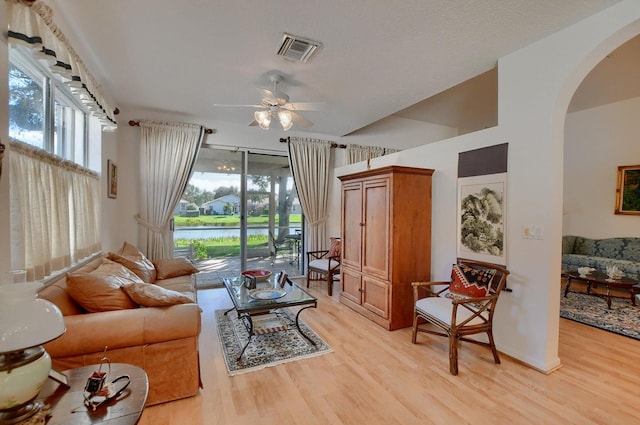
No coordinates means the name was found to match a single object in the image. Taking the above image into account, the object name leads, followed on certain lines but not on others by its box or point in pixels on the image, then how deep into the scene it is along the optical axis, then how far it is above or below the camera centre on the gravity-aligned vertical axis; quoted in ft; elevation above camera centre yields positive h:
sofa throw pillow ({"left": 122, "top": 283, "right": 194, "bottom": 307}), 6.63 -2.08
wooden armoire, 10.37 -1.16
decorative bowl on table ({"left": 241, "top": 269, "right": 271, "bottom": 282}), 10.78 -2.51
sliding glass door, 15.88 -0.30
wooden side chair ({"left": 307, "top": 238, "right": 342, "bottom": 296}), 14.61 -2.94
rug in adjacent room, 10.44 -4.19
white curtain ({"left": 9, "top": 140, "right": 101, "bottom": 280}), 5.70 -0.10
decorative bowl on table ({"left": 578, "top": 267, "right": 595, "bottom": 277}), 13.52 -2.84
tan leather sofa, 5.68 -2.80
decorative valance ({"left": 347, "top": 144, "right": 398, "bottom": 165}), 18.30 +3.81
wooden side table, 3.34 -2.49
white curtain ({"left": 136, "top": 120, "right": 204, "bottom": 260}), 14.30 +1.58
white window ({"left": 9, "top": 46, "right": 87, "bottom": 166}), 6.46 +2.67
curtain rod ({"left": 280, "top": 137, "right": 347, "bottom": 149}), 18.11 +4.12
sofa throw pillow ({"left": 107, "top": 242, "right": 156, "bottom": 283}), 9.96 -2.01
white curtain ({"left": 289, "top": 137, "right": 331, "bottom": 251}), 17.17 +1.77
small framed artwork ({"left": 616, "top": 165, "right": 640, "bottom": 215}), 15.96 +1.26
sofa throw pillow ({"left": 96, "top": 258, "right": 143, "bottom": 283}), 8.05 -1.83
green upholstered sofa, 14.84 -2.39
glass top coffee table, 8.57 -2.86
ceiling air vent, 8.04 +4.80
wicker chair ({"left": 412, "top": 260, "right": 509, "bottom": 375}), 7.88 -2.88
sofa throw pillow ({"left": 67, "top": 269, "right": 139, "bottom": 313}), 6.36 -1.96
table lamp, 3.04 -1.48
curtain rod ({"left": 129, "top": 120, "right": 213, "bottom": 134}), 13.99 +4.16
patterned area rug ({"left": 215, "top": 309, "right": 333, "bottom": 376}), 8.17 -4.39
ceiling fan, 9.46 +3.48
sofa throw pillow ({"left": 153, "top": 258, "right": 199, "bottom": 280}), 11.70 -2.53
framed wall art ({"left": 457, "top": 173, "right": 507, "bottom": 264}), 8.78 -0.21
